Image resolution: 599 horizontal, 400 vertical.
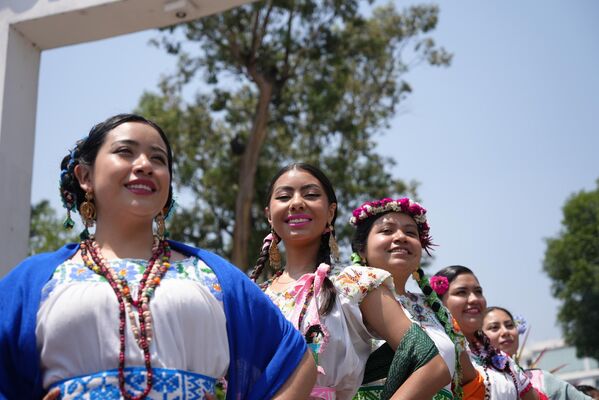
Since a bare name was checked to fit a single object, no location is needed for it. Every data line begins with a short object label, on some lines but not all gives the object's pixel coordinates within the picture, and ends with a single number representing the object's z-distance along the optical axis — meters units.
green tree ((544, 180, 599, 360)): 35.38
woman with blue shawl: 2.32
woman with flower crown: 3.98
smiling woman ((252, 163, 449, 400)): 3.16
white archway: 6.07
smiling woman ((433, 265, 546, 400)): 5.29
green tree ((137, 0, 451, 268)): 16.36
